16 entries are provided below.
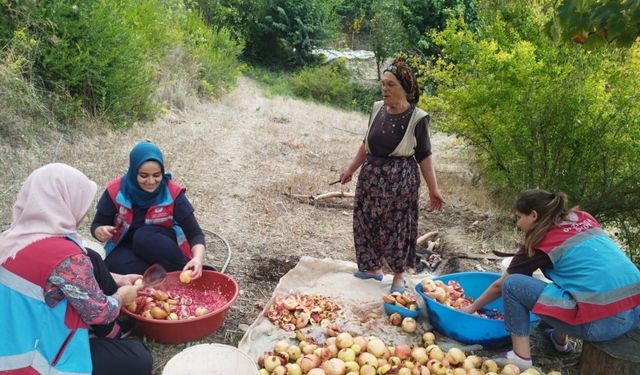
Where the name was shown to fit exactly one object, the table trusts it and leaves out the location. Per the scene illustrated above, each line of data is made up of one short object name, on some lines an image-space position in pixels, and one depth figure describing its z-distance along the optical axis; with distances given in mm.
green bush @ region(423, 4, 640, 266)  4504
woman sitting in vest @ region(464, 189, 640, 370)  2598
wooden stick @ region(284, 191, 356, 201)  5926
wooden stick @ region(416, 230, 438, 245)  4992
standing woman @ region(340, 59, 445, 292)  3359
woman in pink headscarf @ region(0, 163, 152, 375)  2055
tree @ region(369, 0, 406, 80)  16562
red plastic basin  2783
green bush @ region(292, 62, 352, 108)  16953
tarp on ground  3102
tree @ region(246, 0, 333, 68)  19359
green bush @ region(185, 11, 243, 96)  11797
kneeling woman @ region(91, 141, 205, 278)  3053
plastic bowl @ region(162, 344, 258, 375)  2307
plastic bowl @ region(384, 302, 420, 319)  3264
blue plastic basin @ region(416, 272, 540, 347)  2955
